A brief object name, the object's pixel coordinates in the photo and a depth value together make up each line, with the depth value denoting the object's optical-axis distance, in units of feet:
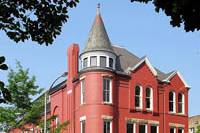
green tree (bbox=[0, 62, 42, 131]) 142.61
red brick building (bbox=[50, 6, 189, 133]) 180.65
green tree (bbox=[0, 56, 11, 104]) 29.90
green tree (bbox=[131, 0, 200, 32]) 31.73
